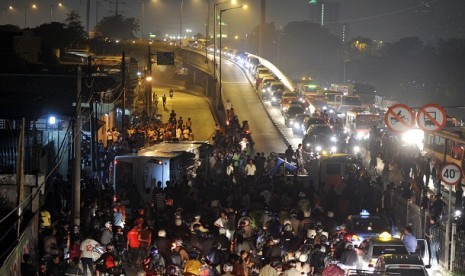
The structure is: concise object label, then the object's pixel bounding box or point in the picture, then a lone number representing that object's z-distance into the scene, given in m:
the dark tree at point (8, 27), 88.66
